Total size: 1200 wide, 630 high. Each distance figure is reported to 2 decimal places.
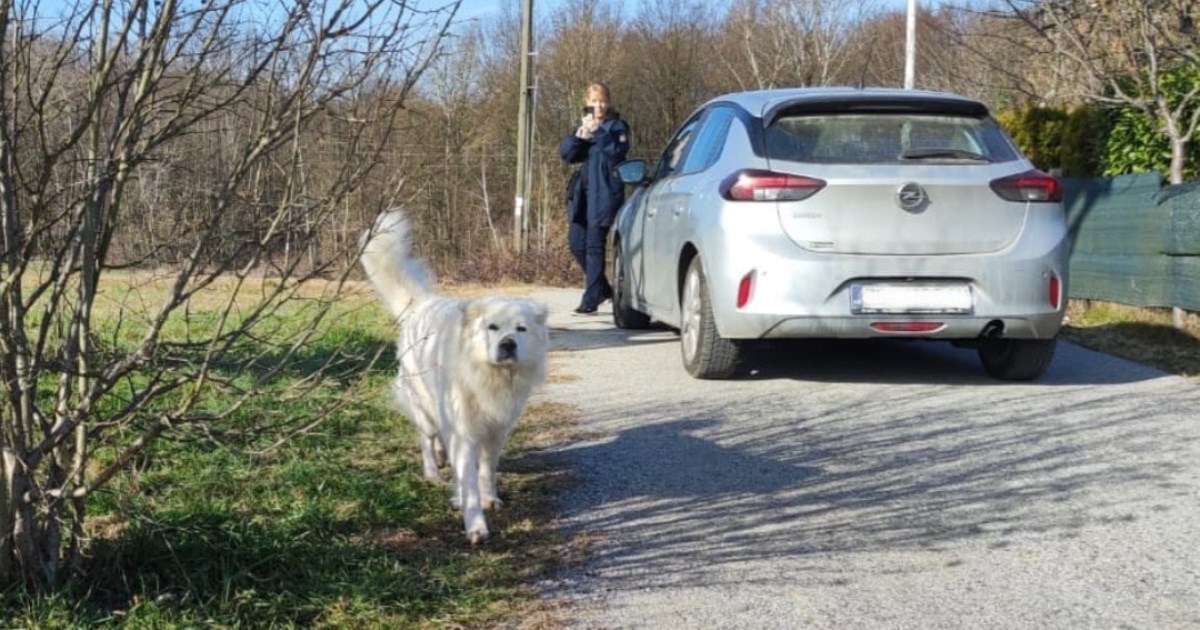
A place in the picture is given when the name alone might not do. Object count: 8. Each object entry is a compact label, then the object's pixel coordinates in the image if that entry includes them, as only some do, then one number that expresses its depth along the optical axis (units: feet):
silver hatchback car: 20.63
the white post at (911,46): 81.82
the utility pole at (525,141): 65.16
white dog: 14.38
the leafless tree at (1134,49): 30.50
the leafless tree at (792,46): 110.52
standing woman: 34.06
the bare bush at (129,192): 9.60
